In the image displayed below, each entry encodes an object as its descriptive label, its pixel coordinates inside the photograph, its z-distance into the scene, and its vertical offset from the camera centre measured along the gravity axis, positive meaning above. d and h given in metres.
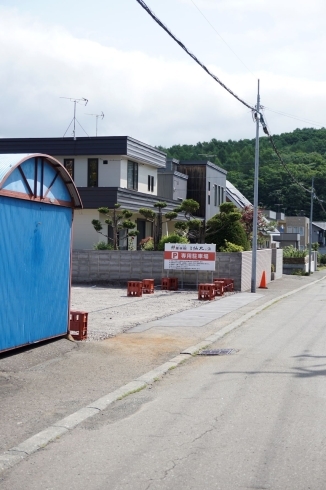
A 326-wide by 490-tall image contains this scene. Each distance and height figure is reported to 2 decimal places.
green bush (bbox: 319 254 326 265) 79.66 -0.69
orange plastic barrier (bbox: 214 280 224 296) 26.30 -1.47
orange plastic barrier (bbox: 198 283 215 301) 24.14 -1.46
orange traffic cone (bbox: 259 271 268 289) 33.16 -1.52
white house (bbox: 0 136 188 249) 35.44 +4.59
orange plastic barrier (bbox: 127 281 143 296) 25.03 -1.48
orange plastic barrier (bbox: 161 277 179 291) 28.61 -1.47
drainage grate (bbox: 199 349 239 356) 12.70 -1.95
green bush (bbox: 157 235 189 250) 31.88 +0.47
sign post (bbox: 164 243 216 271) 28.72 -0.27
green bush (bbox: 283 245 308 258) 53.69 -0.09
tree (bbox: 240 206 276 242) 47.25 +2.18
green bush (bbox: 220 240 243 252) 32.06 +0.16
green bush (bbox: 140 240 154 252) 32.38 +0.16
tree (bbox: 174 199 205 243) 30.83 +1.26
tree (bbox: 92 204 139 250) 31.55 +1.23
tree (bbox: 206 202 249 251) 33.31 +1.08
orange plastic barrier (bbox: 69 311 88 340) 13.27 -1.53
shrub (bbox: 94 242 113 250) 32.16 +0.11
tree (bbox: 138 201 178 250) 31.08 +1.51
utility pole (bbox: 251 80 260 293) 28.48 +1.28
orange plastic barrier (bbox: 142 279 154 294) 26.77 -1.48
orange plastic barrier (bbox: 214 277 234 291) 28.73 -1.42
